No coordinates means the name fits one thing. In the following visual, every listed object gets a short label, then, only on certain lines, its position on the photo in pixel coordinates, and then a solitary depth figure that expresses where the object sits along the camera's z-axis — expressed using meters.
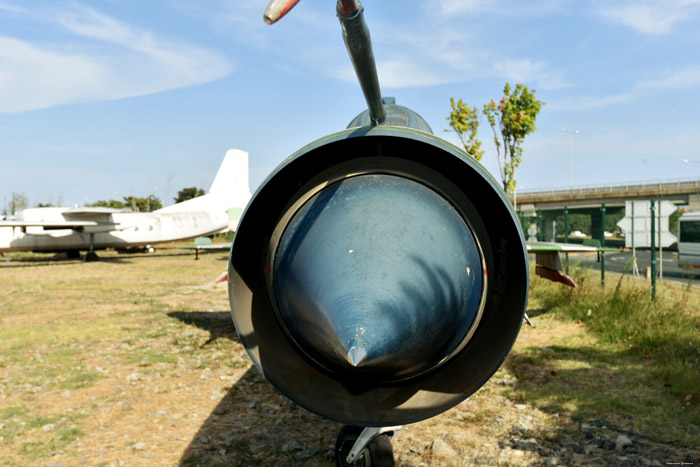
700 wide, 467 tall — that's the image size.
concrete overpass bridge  39.97
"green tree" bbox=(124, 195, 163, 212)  59.02
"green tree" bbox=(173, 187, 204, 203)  62.75
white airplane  21.72
